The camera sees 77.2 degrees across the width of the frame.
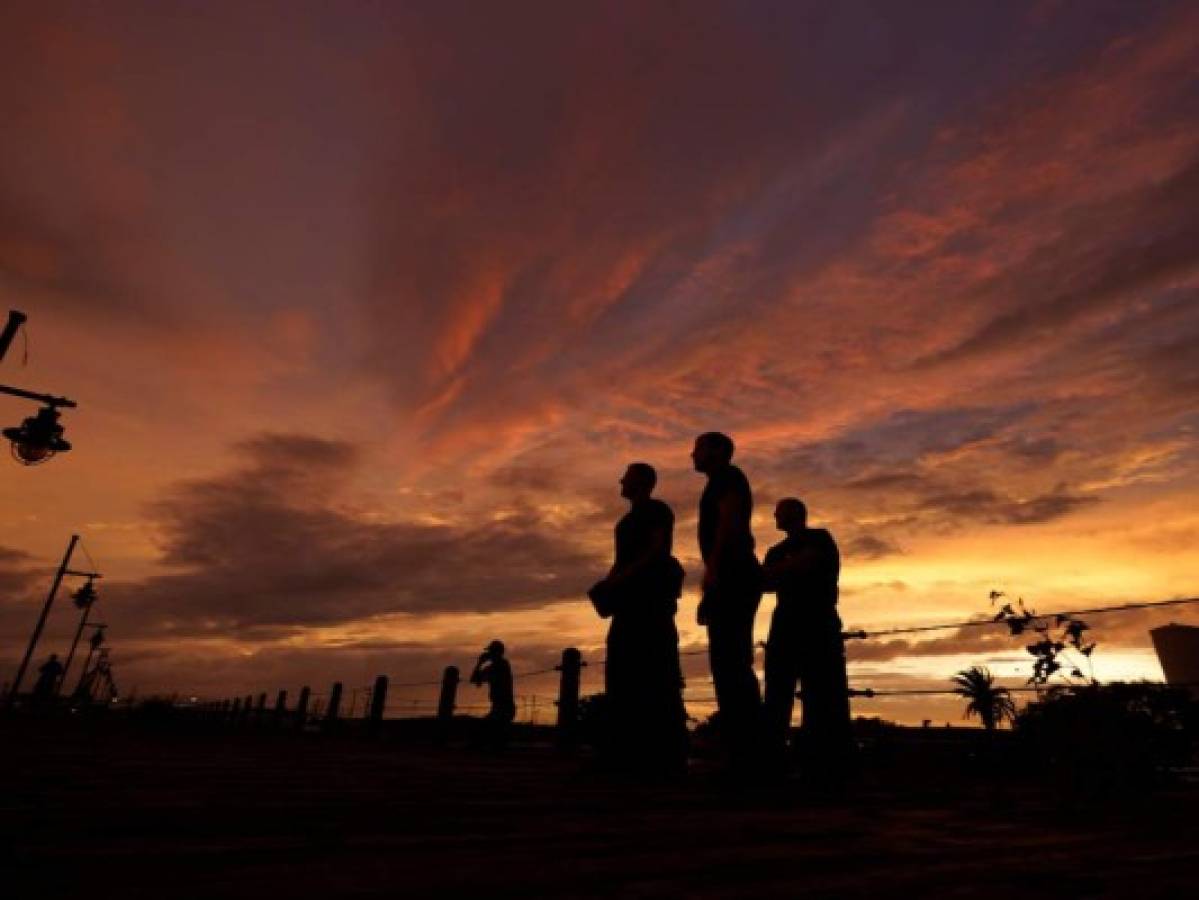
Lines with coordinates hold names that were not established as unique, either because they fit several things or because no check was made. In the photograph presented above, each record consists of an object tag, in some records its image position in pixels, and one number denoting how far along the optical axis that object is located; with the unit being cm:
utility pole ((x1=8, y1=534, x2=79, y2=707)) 2048
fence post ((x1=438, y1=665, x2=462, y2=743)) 1316
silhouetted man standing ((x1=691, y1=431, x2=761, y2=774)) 429
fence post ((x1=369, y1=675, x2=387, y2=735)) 1543
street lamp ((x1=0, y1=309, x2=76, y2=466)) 882
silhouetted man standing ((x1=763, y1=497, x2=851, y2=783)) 503
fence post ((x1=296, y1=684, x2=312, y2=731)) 2204
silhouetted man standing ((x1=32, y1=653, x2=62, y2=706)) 2675
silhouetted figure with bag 495
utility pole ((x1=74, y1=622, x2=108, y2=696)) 3617
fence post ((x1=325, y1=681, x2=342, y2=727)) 1809
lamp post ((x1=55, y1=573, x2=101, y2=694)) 2550
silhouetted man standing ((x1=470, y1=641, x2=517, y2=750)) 1187
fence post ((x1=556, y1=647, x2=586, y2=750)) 963
